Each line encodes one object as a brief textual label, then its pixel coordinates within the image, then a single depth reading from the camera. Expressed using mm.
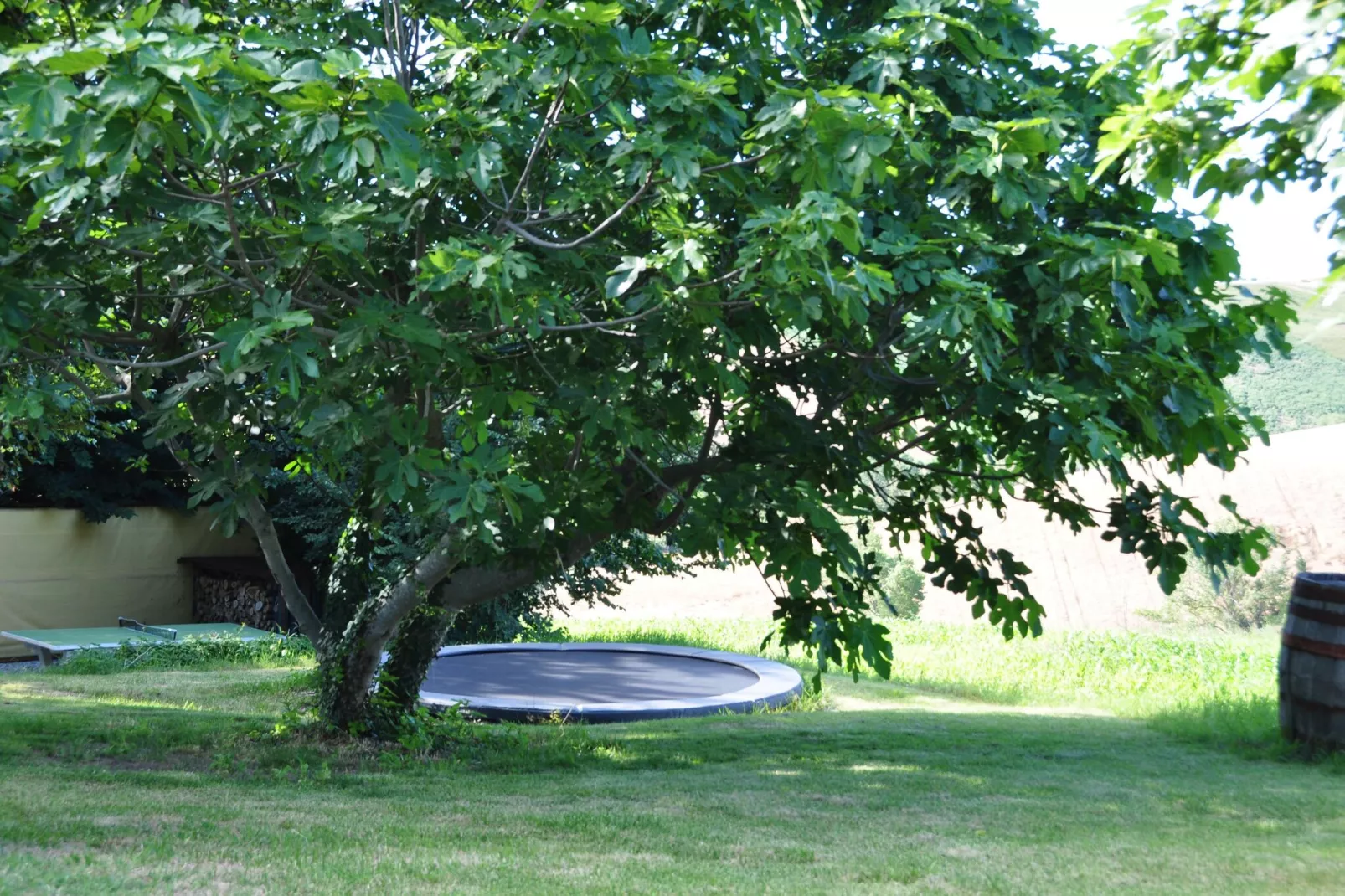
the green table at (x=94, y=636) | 14062
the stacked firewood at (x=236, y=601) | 17203
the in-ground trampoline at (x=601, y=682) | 10609
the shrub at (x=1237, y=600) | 22906
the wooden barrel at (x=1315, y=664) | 7887
